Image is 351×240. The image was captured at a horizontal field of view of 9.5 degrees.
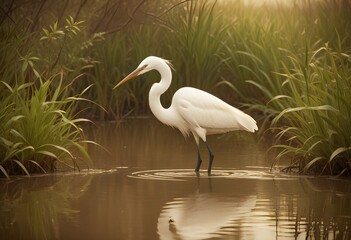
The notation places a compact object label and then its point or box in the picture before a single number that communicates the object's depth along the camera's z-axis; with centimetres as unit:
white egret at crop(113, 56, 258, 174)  2127
